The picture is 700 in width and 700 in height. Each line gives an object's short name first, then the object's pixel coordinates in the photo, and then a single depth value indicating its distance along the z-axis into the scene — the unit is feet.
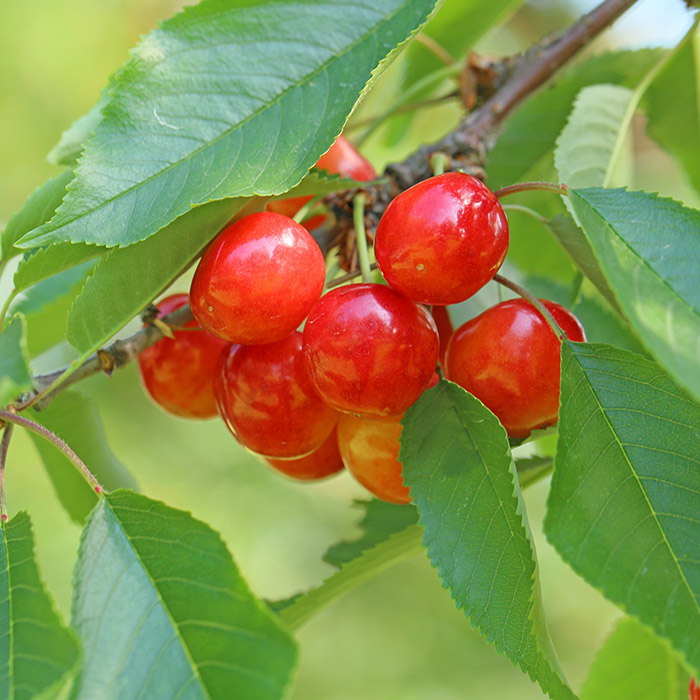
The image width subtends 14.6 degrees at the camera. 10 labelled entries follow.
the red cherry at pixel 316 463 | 1.60
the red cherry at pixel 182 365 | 1.61
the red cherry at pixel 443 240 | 1.46
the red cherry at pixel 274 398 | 1.53
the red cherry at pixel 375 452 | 1.53
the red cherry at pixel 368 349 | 1.47
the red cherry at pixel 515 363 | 1.49
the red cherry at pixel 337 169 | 1.64
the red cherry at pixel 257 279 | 1.48
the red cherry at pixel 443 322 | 1.59
